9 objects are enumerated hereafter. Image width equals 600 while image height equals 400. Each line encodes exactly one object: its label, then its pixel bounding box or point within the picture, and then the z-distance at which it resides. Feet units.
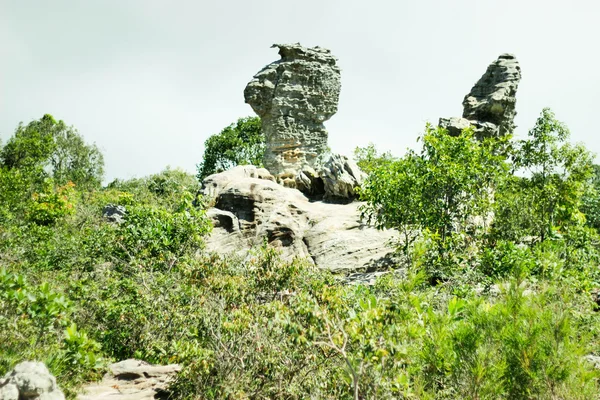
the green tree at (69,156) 146.10
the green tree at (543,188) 49.65
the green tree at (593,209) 106.32
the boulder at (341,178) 64.90
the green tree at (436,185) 44.11
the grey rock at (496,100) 76.64
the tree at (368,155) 119.81
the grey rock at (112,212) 78.69
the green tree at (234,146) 144.87
